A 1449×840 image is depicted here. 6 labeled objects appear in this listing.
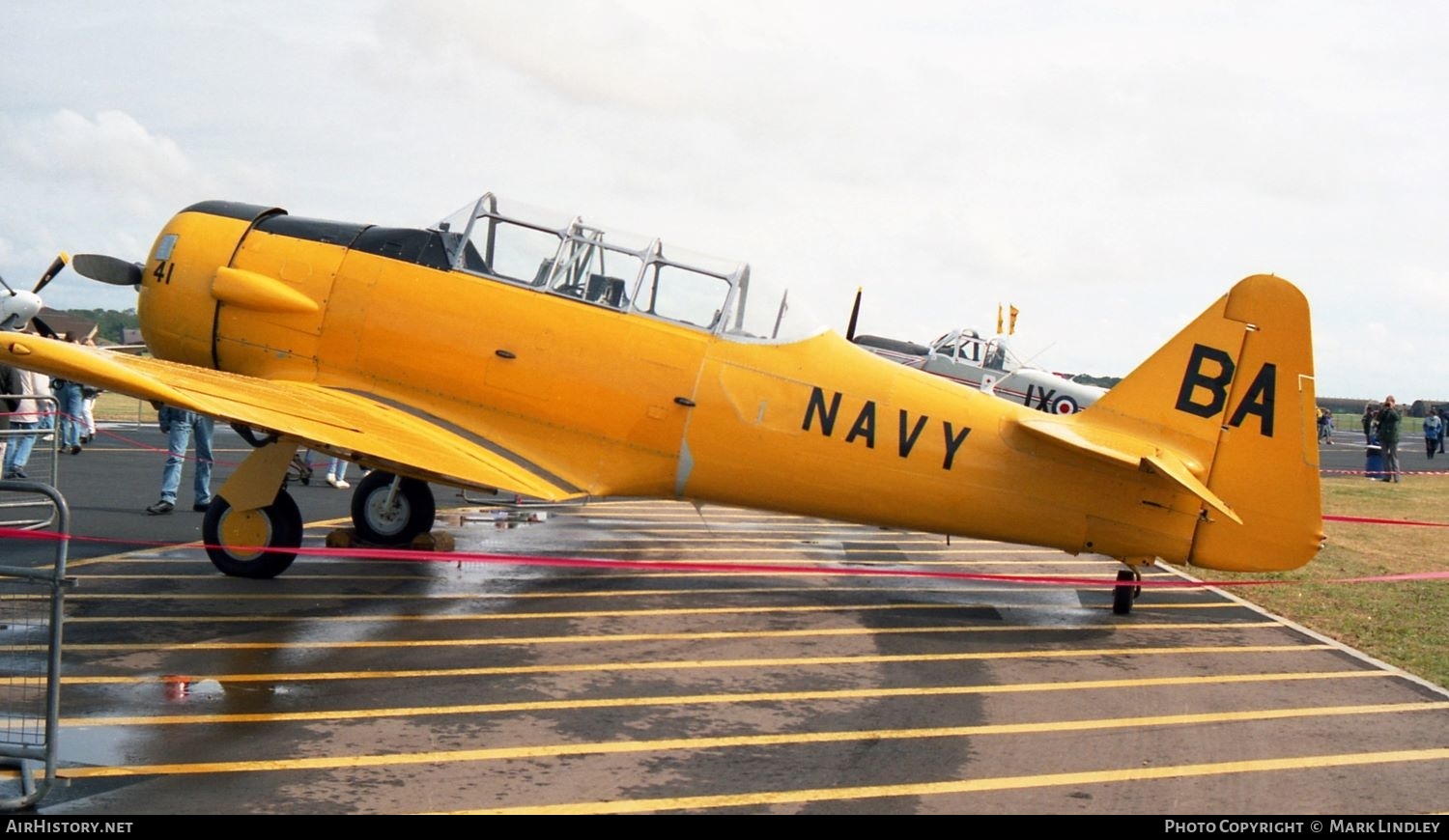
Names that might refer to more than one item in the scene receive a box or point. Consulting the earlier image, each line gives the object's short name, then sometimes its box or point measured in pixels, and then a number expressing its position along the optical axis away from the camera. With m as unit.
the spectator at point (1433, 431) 34.22
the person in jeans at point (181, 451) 11.23
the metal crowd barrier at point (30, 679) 4.32
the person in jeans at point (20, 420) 12.08
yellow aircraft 8.03
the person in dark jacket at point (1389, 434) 24.47
